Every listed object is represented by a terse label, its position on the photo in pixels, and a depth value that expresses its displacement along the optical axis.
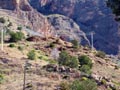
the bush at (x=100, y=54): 126.08
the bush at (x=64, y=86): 67.94
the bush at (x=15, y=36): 115.74
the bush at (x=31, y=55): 94.91
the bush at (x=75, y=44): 124.93
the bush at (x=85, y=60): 104.88
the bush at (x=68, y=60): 97.41
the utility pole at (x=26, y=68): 69.50
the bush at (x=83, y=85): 64.38
